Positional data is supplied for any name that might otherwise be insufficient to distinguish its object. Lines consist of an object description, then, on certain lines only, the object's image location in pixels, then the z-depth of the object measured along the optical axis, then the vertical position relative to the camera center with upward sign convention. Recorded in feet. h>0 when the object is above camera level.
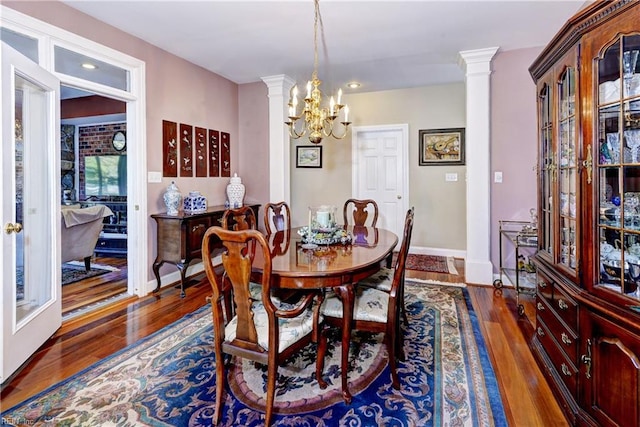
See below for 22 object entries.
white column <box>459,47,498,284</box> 12.09 +1.72
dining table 5.44 -0.90
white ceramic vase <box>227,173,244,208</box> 14.80 +0.96
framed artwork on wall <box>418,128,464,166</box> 16.69 +3.25
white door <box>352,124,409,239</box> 17.78 +2.29
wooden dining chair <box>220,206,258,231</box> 8.58 -0.08
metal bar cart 9.89 -1.59
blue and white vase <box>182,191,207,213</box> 12.48 +0.43
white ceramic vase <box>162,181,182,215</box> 11.91 +0.55
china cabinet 4.47 -0.15
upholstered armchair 12.74 -0.59
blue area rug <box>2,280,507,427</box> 5.42 -3.17
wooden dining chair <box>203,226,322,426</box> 4.82 -1.74
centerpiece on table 7.60 -0.42
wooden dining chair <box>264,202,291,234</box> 10.37 -0.16
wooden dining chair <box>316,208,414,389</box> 6.11 -1.84
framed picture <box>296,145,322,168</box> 19.30 +3.27
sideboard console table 11.30 -0.84
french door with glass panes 6.57 +0.18
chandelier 8.27 +2.60
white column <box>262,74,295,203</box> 15.25 +3.32
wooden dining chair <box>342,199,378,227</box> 11.48 -0.01
